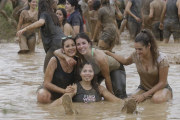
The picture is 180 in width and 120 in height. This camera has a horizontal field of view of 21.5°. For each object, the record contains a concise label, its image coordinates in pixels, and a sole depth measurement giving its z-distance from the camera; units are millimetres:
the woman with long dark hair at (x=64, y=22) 7968
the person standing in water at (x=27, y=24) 11195
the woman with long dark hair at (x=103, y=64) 5973
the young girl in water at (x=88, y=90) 5991
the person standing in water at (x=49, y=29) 7273
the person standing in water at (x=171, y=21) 14083
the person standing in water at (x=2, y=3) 16575
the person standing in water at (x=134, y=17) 14758
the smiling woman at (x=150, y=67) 5879
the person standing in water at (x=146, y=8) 15656
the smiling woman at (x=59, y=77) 5965
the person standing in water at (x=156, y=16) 14945
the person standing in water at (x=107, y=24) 10711
